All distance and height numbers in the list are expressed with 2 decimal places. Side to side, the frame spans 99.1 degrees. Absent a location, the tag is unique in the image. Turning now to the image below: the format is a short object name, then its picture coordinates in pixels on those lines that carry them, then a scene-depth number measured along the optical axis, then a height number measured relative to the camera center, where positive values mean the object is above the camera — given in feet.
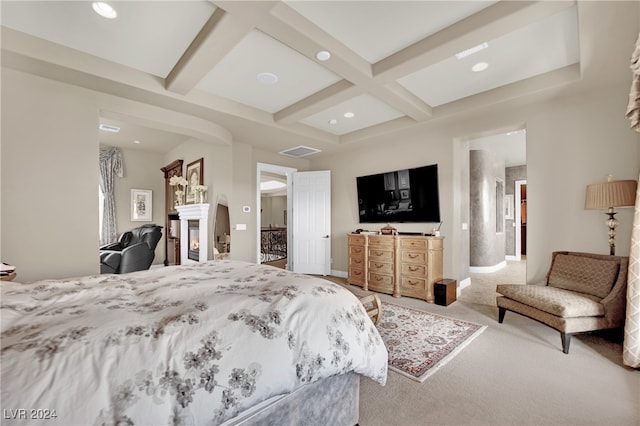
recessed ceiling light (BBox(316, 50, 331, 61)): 7.97 +4.79
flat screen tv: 14.33 +1.09
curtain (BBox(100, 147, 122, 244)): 20.03 +2.13
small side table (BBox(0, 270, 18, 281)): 7.09 -1.55
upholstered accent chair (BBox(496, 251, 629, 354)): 7.88 -2.58
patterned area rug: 7.32 -4.03
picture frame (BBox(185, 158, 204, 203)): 16.42 +2.61
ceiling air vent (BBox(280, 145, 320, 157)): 17.53 +4.33
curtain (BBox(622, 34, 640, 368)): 6.82 -2.02
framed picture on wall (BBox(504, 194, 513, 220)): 25.22 +0.75
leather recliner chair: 14.96 -2.01
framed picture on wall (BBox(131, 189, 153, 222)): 21.57 +1.01
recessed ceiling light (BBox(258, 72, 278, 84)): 9.69 +5.05
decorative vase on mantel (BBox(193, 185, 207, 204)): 15.67 +1.36
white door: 18.88 -0.43
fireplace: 16.58 -1.41
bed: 2.64 -1.59
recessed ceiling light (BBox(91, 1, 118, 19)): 6.55 +5.14
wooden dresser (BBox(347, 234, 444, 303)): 13.03 -2.51
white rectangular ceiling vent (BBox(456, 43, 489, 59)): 8.19 +5.09
